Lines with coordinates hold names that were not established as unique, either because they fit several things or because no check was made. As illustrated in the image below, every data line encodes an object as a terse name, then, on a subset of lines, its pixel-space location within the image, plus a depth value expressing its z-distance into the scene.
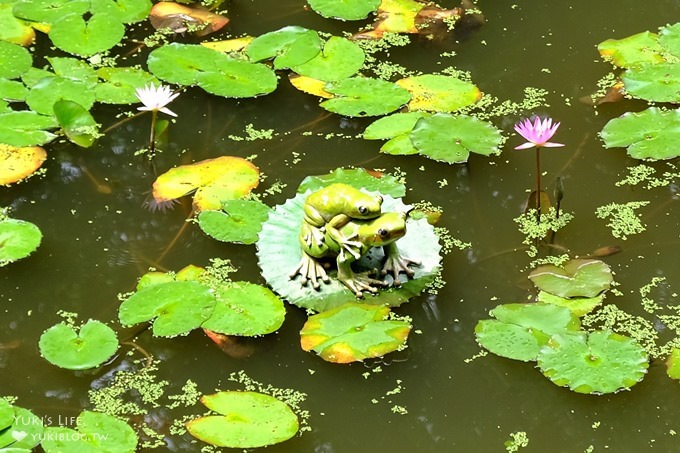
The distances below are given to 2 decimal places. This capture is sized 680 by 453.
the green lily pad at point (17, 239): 6.97
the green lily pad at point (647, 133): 7.76
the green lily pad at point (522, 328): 6.27
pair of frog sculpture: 6.48
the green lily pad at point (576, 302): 6.52
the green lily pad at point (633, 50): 8.77
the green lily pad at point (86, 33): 8.90
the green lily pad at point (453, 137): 7.71
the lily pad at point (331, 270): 6.61
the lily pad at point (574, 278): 6.62
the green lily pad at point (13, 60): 8.59
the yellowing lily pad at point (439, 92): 8.23
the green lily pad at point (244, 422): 5.74
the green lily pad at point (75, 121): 7.95
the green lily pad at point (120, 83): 8.36
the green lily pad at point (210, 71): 8.39
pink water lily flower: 6.91
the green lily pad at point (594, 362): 6.03
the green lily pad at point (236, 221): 7.09
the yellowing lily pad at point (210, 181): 7.43
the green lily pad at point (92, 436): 5.68
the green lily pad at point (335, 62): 8.55
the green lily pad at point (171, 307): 6.38
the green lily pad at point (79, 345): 6.22
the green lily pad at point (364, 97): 8.16
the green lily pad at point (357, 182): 7.40
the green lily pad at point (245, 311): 6.37
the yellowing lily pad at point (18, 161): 7.69
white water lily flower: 7.57
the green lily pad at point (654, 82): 8.34
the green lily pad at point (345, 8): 9.29
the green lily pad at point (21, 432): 5.74
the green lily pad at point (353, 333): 6.21
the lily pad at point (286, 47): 8.70
